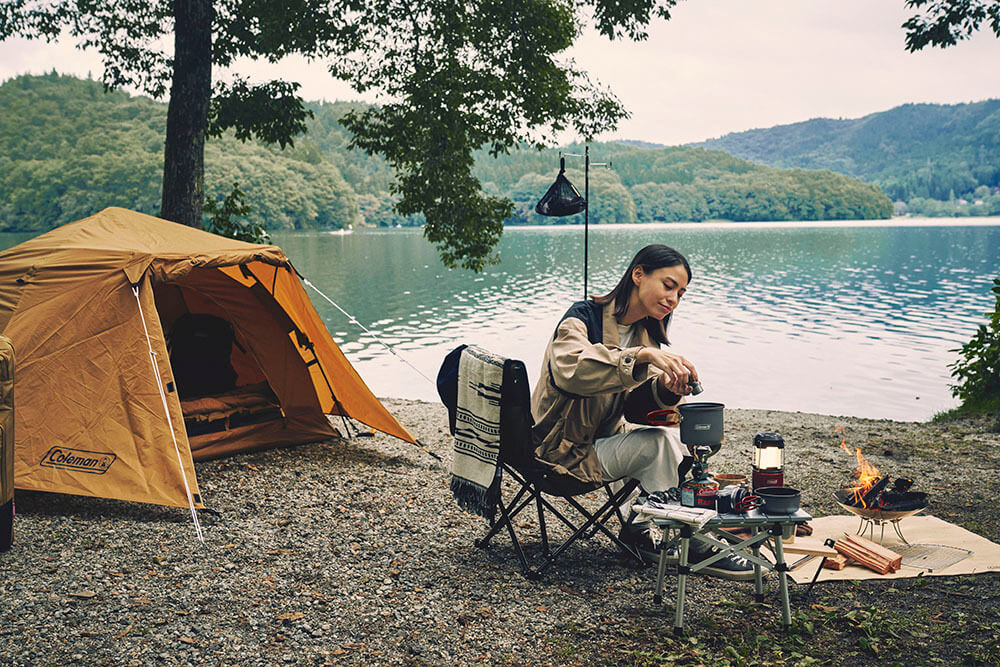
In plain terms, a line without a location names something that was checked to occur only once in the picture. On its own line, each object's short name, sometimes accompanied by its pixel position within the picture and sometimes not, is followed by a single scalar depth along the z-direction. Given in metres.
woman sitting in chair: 3.17
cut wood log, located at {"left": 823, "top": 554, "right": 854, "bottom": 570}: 3.58
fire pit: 3.68
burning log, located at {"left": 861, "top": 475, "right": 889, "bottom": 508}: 3.74
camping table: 2.93
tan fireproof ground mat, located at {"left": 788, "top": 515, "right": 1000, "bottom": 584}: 3.52
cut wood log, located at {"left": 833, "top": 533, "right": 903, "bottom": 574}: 3.54
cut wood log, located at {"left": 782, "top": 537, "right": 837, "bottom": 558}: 3.53
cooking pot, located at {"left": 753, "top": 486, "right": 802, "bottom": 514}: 2.96
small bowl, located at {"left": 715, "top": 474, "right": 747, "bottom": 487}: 4.08
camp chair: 3.39
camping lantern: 3.30
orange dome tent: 4.36
